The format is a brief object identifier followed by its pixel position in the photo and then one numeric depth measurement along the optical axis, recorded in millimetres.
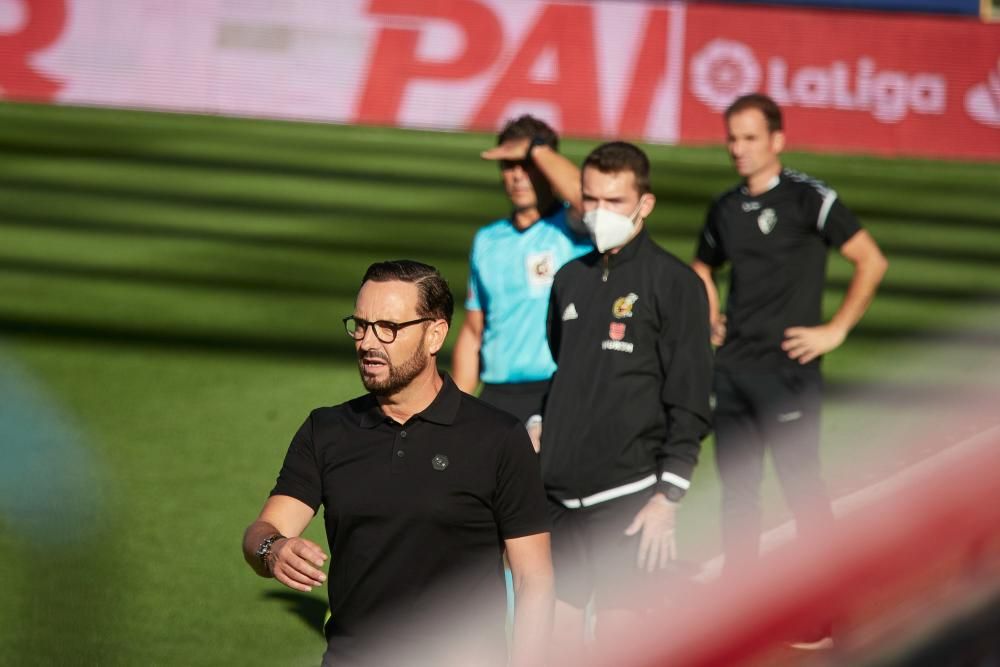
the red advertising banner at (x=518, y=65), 39031
